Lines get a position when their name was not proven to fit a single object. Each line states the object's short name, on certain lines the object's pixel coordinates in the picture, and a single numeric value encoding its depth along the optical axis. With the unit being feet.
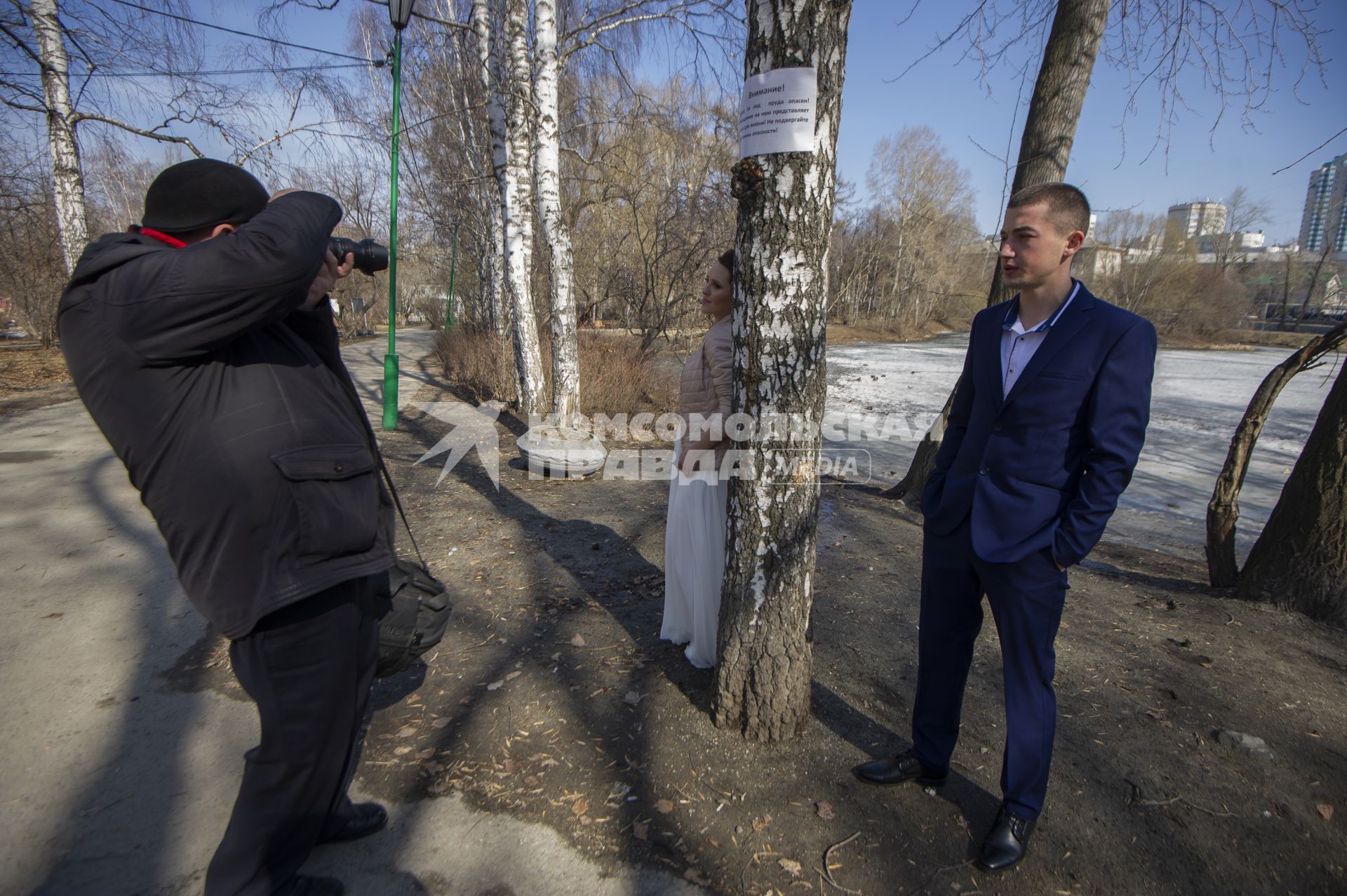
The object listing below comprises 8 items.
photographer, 4.40
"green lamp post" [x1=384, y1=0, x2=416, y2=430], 27.25
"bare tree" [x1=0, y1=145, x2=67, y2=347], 47.39
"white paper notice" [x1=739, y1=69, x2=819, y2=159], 6.75
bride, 9.30
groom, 6.16
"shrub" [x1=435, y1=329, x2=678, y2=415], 31.60
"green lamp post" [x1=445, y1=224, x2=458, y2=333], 67.36
